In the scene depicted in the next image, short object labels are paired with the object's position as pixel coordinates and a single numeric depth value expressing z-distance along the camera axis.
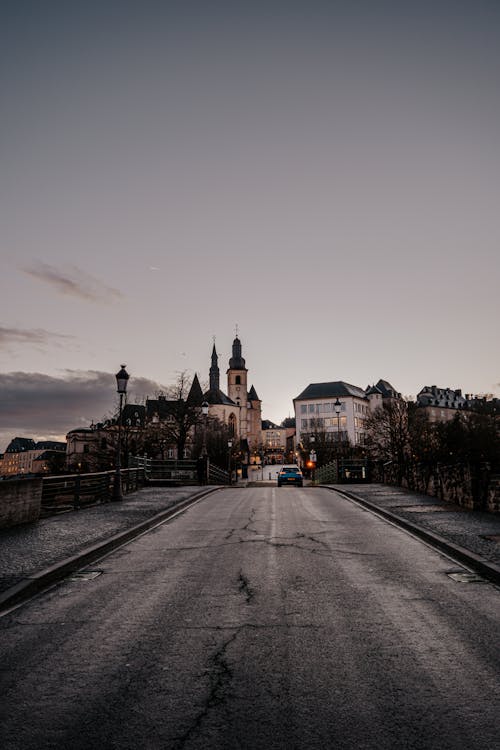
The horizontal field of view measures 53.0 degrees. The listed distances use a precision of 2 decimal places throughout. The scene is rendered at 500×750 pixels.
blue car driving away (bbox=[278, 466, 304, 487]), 39.66
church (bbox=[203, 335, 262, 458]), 133.25
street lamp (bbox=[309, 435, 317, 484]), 47.19
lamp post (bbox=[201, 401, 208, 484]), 30.09
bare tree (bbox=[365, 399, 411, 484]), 44.47
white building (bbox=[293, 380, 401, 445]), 111.12
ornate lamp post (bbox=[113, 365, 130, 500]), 17.62
